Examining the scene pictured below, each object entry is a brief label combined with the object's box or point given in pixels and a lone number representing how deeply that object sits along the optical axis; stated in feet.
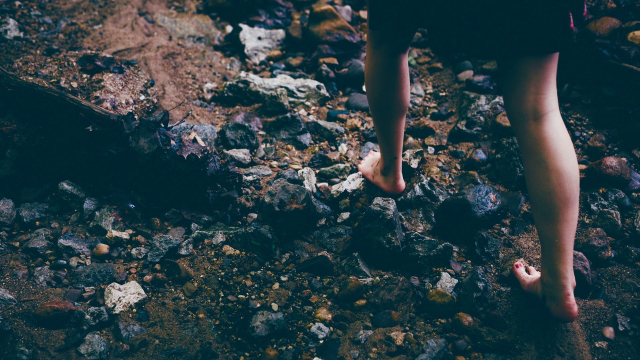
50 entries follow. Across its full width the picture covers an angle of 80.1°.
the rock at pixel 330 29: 9.30
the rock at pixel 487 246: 5.56
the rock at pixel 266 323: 4.50
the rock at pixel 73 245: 5.42
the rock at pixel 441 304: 4.84
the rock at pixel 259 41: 9.62
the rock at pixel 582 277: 4.99
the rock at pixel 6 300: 4.72
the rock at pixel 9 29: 8.58
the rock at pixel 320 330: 4.61
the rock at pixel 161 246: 5.43
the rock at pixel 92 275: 5.13
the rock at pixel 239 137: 7.22
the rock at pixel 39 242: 5.37
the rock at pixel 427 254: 5.34
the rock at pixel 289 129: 7.57
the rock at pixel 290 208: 5.69
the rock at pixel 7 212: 5.65
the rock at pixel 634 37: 6.96
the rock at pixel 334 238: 5.73
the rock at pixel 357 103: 8.20
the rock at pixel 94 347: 4.35
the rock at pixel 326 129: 7.62
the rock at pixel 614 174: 6.04
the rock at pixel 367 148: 7.30
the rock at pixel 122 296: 4.84
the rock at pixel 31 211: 5.74
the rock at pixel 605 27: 7.18
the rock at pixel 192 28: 10.00
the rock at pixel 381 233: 5.37
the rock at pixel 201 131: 6.95
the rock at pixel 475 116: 7.28
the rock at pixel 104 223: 5.70
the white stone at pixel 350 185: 6.40
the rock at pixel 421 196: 6.24
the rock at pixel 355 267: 5.24
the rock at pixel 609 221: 5.67
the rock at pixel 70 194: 5.96
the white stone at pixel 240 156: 6.86
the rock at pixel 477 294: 4.86
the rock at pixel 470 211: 5.68
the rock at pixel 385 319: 4.78
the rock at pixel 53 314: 4.60
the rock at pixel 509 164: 6.41
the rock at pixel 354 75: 8.68
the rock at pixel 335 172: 6.81
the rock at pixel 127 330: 4.53
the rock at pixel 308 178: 6.48
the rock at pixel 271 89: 8.25
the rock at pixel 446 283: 5.05
